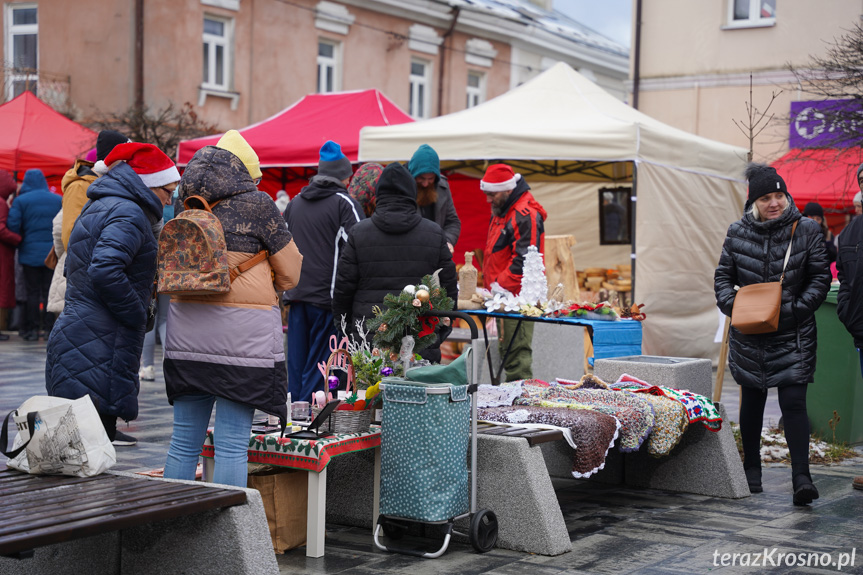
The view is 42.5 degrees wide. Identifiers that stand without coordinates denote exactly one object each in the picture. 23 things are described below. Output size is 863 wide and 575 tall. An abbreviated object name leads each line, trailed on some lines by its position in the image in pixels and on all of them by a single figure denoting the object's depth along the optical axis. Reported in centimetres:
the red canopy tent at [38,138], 1441
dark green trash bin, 799
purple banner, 1152
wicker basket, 500
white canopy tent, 1035
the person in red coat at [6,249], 1289
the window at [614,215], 1478
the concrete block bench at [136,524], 340
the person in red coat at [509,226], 859
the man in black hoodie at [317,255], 723
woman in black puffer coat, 608
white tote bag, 394
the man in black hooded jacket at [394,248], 604
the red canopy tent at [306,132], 1307
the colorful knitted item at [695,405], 609
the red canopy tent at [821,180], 1634
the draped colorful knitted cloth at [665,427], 579
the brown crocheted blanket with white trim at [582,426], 525
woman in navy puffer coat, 483
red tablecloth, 475
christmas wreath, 507
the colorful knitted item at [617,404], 560
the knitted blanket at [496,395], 596
